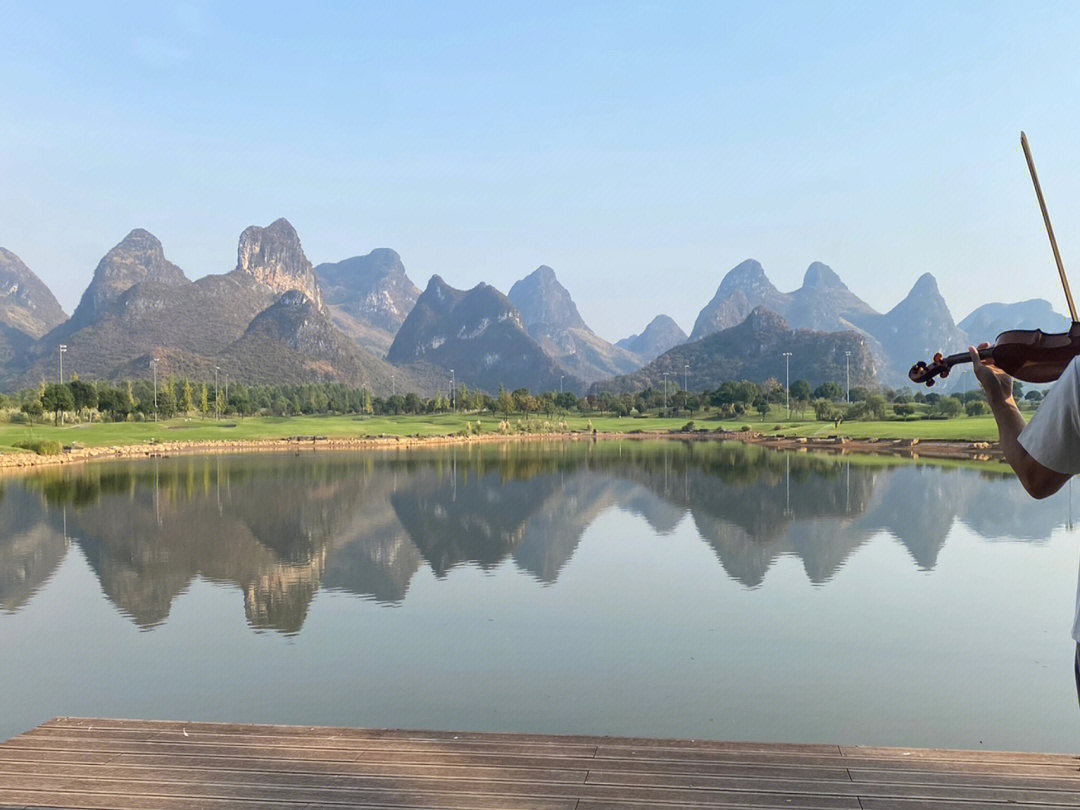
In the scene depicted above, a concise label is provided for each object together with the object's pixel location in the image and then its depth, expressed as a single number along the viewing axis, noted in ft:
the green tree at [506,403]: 298.56
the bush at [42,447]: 140.46
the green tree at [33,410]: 190.08
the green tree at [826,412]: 232.73
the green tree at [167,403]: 234.58
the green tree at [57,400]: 189.88
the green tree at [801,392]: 313.73
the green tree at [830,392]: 311.88
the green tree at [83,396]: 205.98
